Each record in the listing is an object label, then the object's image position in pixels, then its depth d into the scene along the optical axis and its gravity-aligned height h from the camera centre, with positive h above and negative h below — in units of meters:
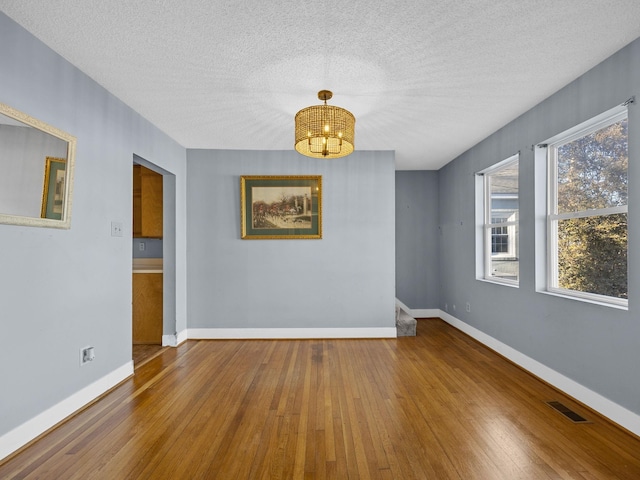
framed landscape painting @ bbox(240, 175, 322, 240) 4.25 +0.41
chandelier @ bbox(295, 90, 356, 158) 2.45 +0.90
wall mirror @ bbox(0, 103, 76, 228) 1.77 +0.42
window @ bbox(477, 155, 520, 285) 3.60 +0.22
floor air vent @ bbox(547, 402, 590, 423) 2.21 -1.28
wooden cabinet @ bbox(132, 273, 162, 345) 4.03 -0.91
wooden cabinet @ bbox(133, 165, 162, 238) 4.11 +0.43
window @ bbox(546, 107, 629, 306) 2.32 +0.23
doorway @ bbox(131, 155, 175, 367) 3.97 -0.44
